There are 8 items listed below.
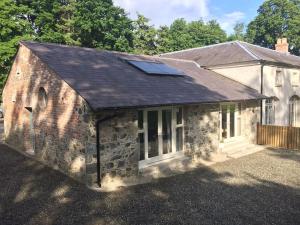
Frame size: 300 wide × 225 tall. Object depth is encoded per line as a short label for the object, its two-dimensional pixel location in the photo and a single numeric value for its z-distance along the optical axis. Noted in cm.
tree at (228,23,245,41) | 7301
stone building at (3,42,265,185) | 951
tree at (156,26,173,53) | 3953
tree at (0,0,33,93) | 2348
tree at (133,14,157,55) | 3762
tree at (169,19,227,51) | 4588
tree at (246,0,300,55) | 4991
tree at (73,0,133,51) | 3216
